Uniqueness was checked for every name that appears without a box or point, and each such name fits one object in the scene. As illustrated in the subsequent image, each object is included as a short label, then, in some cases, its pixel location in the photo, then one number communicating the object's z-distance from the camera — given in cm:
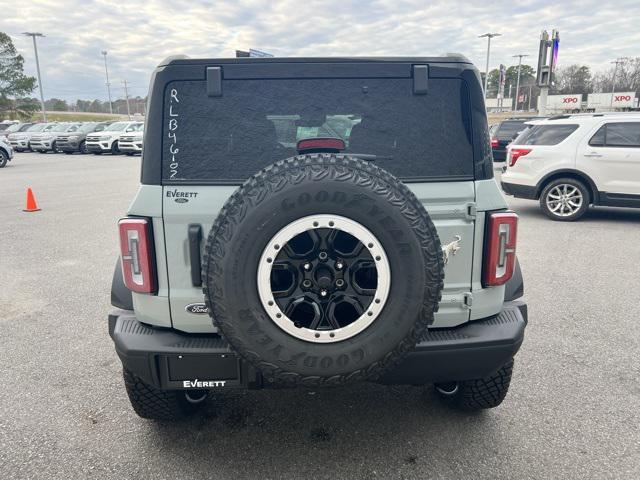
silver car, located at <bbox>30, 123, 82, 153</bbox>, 2884
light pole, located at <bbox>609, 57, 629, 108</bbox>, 8730
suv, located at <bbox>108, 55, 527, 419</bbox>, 209
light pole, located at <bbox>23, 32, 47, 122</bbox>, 4991
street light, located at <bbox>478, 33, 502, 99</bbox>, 5328
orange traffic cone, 1012
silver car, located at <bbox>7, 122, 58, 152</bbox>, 3020
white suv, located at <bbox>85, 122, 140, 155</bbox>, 2692
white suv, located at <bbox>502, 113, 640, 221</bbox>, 825
